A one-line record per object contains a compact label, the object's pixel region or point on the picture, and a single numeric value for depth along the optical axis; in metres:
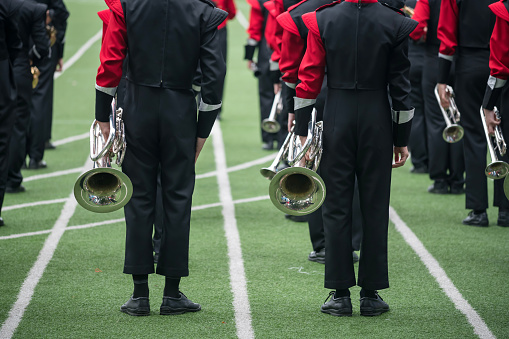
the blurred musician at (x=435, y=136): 19.52
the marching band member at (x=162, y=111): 11.09
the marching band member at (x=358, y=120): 11.13
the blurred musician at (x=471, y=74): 16.34
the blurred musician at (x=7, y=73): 15.44
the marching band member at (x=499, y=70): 13.60
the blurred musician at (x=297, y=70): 13.04
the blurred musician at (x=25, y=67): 18.47
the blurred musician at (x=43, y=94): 22.27
